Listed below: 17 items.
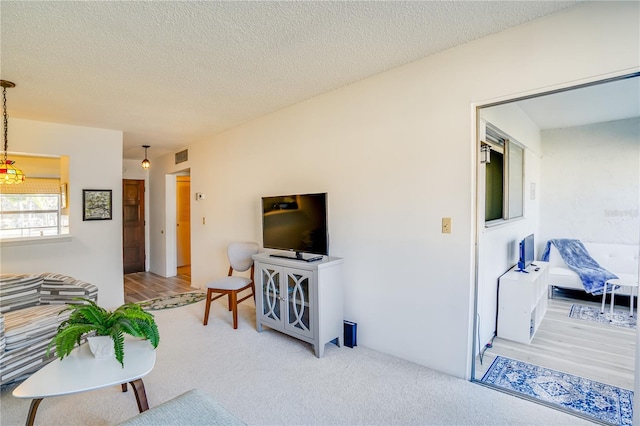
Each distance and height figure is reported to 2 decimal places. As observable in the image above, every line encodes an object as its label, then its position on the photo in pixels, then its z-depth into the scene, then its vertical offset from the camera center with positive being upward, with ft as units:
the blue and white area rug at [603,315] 10.94 -4.06
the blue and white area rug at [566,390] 6.48 -4.29
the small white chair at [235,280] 11.34 -2.83
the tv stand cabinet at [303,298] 8.96 -2.82
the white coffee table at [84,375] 5.15 -3.00
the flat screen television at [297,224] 9.38 -0.51
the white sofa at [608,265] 12.20 -2.33
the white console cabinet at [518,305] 9.64 -3.14
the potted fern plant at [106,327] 5.62 -2.31
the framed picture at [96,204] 13.65 +0.21
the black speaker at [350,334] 9.48 -3.89
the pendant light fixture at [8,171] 9.01 +1.13
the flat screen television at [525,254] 10.89 -1.66
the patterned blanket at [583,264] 11.84 -2.38
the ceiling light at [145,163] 17.43 +2.57
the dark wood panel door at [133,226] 21.15 -1.22
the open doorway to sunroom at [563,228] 8.80 -0.82
